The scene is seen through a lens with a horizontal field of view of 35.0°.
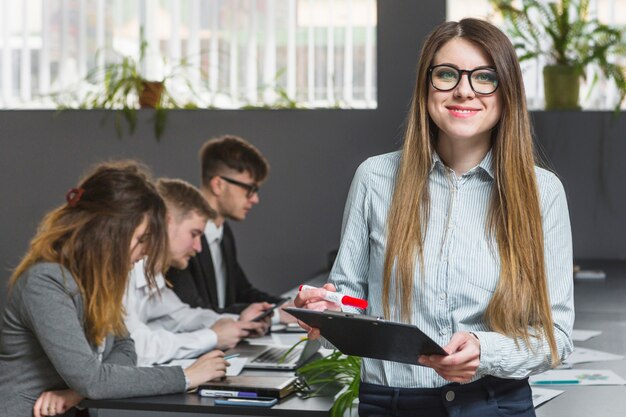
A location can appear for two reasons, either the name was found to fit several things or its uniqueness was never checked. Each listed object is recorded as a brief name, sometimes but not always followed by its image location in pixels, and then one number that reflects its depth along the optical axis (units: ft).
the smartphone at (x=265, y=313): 11.88
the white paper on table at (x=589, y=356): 10.12
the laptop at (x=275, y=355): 9.87
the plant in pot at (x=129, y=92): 19.86
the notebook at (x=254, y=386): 8.42
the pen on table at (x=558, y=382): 8.91
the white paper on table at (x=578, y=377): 8.93
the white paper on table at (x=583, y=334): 11.52
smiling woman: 5.86
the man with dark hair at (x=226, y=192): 15.56
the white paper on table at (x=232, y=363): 9.73
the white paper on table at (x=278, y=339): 11.78
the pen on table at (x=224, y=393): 8.45
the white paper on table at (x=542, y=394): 8.18
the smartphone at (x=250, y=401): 8.28
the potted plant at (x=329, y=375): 8.68
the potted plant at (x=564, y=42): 18.78
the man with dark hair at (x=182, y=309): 10.93
